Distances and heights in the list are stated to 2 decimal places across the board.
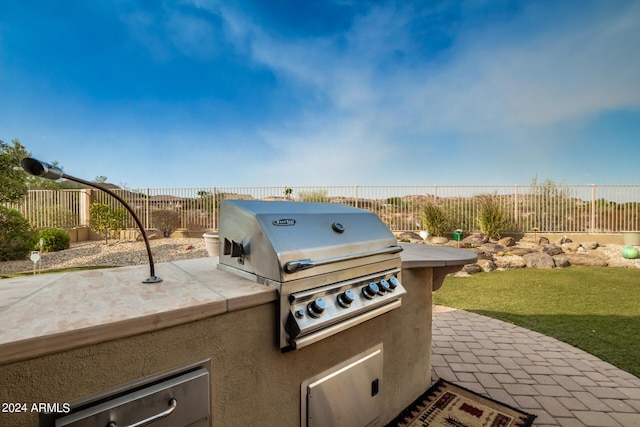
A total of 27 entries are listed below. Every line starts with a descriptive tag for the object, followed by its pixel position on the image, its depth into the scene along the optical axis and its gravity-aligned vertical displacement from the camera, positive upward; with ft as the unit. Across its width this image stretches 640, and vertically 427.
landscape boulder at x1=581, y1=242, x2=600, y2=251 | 29.17 -3.93
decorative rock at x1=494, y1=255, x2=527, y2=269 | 23.75 -4.68
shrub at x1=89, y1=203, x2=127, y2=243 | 35.58 -0.92
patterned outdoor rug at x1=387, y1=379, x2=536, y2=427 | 6.42 -5.15
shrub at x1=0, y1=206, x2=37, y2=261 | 25.43 -2.40
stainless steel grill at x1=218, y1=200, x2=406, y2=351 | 3.92 -0.84
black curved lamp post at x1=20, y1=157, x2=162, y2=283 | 3.12 +0.52
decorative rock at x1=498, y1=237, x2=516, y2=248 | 29.88 -3.54
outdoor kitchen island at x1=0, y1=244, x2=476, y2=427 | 2.28 -1.43
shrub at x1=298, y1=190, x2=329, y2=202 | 41.14 +2.56
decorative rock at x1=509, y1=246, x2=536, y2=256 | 26.62 -4.06
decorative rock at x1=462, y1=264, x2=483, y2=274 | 22.20 -4.92
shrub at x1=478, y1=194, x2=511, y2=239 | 32.32 -1.07
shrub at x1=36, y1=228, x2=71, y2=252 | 28.99 -3.01
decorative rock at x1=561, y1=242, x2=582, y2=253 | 28.48 -4.00
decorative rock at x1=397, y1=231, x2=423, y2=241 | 32.09 -3.08
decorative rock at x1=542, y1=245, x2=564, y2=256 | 26.78 -4.04
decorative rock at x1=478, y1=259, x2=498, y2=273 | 23.06 -4.78
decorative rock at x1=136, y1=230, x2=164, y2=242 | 37.35 -3.36
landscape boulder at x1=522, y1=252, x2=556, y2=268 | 23.73 -4.53
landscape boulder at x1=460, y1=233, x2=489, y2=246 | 29.60 -3.34
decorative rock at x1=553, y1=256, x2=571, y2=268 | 23.75 -4.64
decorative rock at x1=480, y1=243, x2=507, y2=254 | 27.22 -3.86
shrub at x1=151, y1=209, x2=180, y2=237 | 39.96 -1.24
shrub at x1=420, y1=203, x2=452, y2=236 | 33.62 -1.17
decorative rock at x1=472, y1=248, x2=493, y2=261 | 25.03 -4.27
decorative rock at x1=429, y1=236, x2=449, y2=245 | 31.32 -3.49
